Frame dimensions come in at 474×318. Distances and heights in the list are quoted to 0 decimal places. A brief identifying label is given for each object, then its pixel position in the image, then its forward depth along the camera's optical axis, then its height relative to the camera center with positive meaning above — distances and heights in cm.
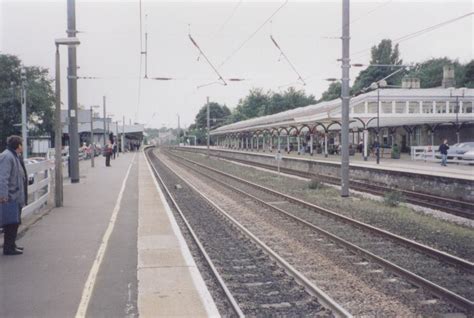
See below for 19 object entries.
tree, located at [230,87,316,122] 11633 +861
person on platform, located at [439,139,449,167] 3120 -56
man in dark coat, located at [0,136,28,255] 801 -55
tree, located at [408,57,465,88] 8160 +1067
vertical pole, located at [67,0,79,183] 2245 +107
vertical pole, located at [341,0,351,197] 1772 +143
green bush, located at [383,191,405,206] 1645 -167
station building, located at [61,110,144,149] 3694 +151
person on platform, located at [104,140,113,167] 3758 -66
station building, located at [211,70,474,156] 4050 +166
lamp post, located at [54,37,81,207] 1398 +36
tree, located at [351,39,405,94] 9367 +1239
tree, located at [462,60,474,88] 7731 +931
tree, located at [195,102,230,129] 14862 +735
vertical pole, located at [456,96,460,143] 3777 +126
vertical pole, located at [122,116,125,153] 7318 +19
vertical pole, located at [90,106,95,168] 3669 -77
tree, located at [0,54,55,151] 5391 +450
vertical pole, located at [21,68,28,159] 2102 +133
